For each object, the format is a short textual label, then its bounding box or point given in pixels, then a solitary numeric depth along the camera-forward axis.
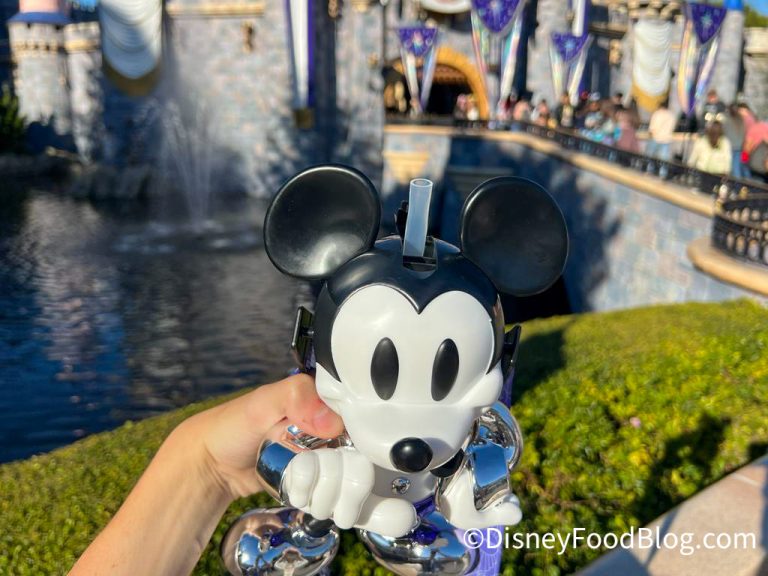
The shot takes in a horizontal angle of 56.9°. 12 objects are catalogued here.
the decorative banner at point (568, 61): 19.02
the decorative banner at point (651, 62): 22.89
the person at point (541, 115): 16.60
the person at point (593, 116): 14.42
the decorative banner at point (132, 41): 20.75
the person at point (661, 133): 12.79
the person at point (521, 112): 17.64
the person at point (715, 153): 9.17
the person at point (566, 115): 16.42
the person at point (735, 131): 9.27
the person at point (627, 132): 12.03
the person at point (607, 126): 13.06
